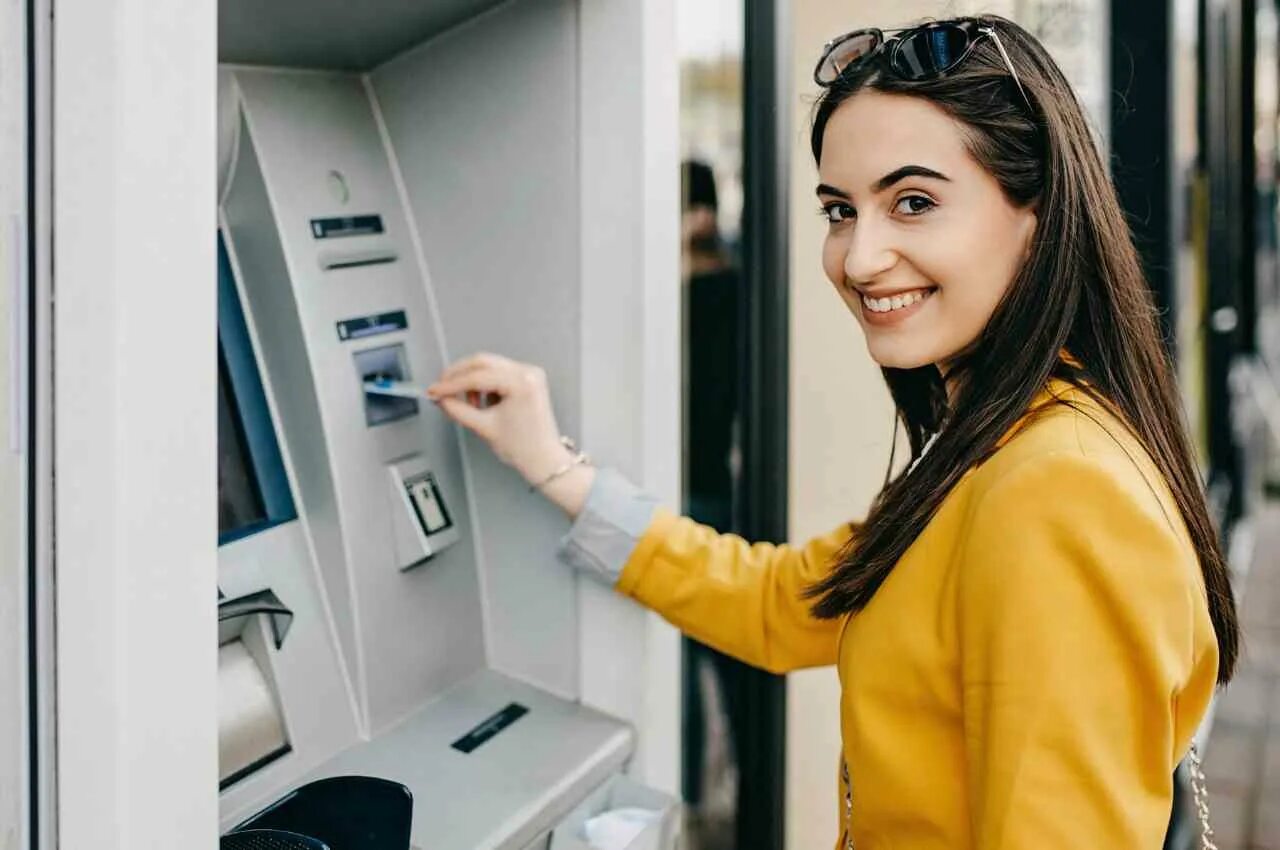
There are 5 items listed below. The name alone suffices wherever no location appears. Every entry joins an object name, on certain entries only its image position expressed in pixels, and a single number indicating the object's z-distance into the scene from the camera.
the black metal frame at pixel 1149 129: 3.69
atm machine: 1.48
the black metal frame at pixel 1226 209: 5.08
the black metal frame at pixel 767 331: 1.95
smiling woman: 1.09
